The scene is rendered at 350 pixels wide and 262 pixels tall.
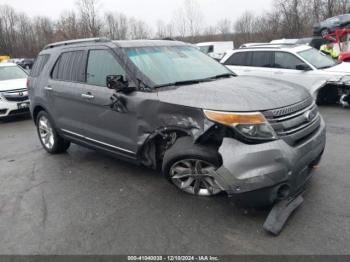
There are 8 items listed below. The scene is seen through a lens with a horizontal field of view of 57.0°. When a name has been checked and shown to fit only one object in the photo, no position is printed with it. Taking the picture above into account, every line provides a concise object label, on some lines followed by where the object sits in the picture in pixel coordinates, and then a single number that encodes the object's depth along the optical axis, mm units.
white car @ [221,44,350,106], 7949
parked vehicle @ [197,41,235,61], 23250
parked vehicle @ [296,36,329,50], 14942
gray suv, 2967
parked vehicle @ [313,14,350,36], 14588
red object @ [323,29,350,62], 13540
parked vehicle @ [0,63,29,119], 9039
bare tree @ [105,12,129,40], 45709
